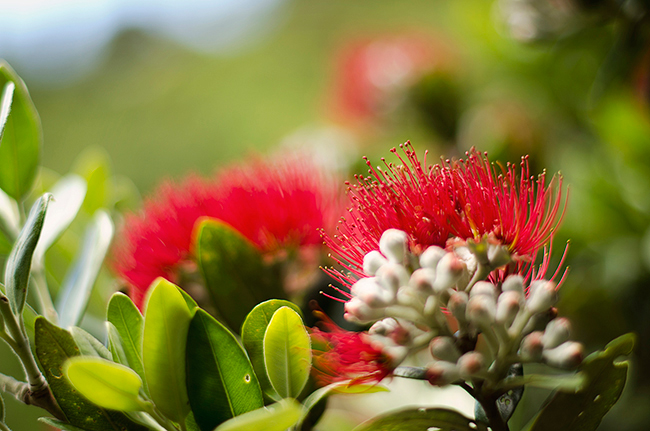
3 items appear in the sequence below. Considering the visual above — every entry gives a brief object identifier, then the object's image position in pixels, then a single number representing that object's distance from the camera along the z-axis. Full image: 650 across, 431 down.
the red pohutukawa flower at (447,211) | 0.35
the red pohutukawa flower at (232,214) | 0.41
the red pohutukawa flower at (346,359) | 0.34
